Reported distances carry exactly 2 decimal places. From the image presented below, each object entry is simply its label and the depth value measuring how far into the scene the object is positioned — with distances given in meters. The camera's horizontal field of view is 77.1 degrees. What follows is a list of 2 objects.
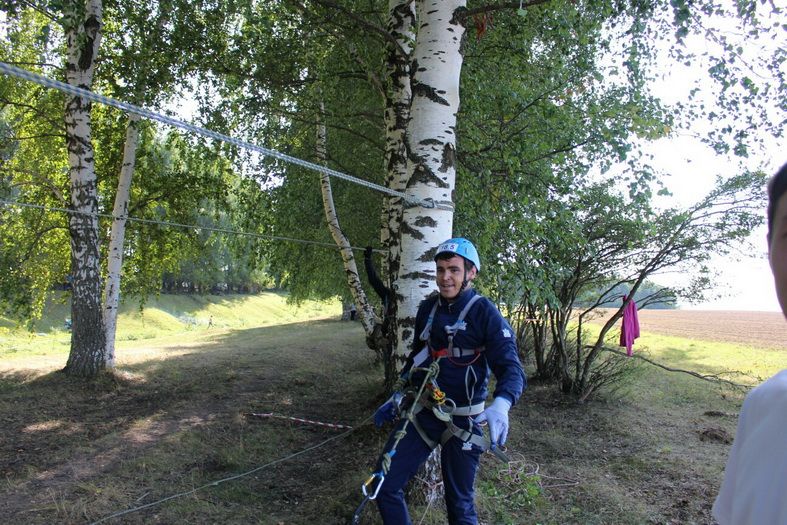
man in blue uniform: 3.20
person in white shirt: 0.69
